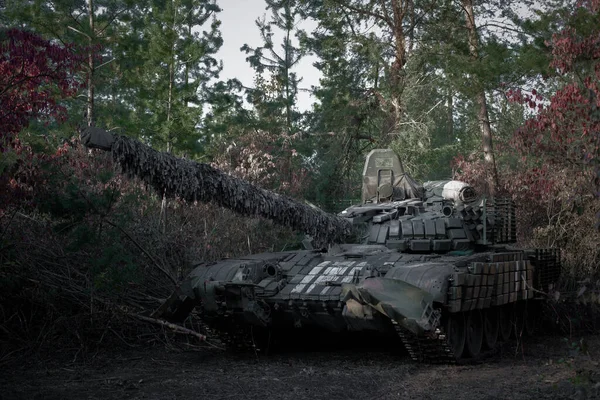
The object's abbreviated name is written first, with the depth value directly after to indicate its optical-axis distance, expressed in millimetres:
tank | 9016
